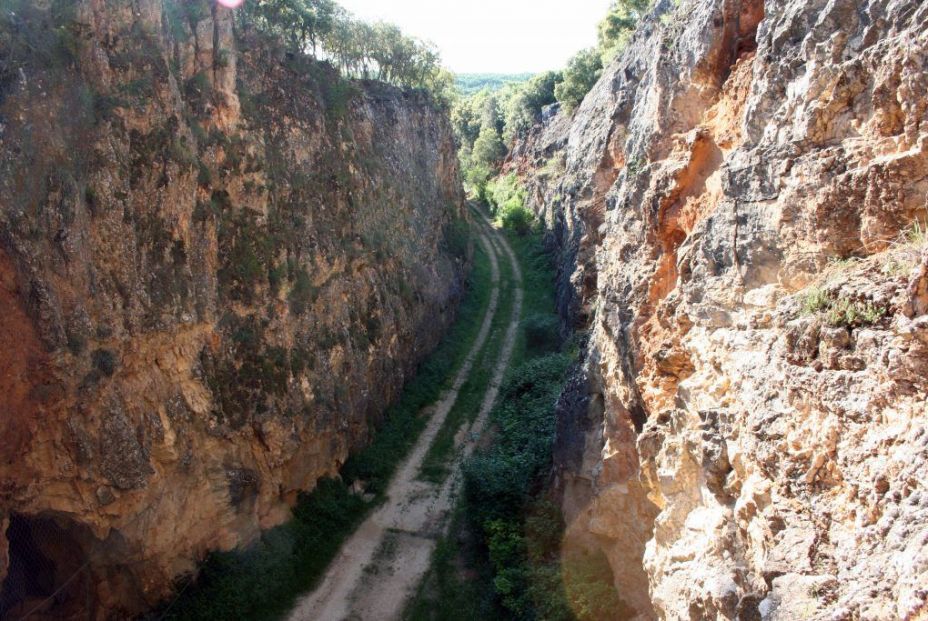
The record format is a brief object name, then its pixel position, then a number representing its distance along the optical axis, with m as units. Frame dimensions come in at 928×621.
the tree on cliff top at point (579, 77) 56.34
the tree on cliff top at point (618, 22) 52.88
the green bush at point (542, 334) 39.64
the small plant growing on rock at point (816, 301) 8.66
